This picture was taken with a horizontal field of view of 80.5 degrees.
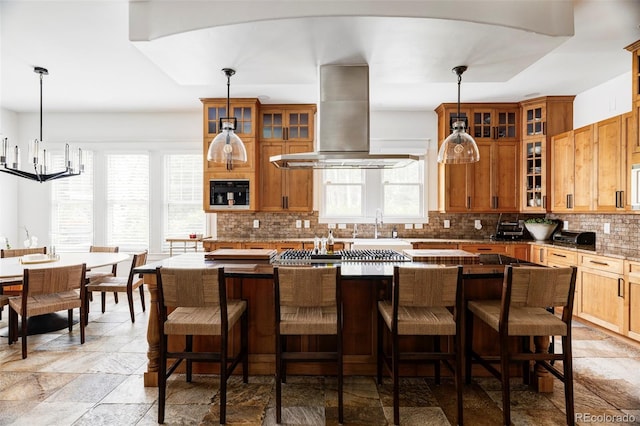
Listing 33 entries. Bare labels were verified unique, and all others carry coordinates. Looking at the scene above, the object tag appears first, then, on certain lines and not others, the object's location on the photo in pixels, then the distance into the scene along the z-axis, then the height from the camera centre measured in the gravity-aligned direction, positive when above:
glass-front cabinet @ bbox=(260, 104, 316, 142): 5.70 +1.35
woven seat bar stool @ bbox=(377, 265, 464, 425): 2.36 -0.58
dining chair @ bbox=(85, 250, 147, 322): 4.32 -0.85
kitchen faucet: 5.99 -0.11
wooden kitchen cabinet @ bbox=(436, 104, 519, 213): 5.67 +0.63
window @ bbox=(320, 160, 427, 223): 6.07 +0.28
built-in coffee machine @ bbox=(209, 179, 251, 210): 5.58 +0.26
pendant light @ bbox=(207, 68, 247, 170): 3.21 +0.55
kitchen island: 2.92 -0.91
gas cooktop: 3.16 -0.39
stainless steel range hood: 3.23 +0.82
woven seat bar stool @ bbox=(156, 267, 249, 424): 2.37 -0.60
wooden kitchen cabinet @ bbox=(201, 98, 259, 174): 5.56 +1.30
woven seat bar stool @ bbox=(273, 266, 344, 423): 2.36 -0.58
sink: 5.14 -0.45
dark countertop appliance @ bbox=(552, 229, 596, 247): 4.84 -0.34
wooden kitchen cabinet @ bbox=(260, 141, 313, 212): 5.70 +0.39
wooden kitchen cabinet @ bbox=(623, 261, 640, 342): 3.64 -0.86
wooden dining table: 3.74 -0.57
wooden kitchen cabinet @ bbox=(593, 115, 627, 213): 4.08 +0.54
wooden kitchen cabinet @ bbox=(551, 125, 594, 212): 4.62 +0.56
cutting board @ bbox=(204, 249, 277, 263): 3.25 -0.39
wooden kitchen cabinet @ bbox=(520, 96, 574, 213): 5.35 +1.04
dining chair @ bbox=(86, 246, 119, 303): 4.72 -0.80
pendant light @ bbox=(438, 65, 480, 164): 3.22 +0.56
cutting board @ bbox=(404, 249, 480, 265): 3.12 -0.38
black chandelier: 3.71 +0.51
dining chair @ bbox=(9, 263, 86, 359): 3.37 -0.82
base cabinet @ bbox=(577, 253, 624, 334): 3.86 -0.84
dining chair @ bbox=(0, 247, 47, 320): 3.71 -0.69
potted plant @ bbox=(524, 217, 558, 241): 5.44 -0.21
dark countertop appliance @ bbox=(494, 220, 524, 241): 5.65 -0.28
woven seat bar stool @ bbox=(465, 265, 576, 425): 2.35 -0.61
